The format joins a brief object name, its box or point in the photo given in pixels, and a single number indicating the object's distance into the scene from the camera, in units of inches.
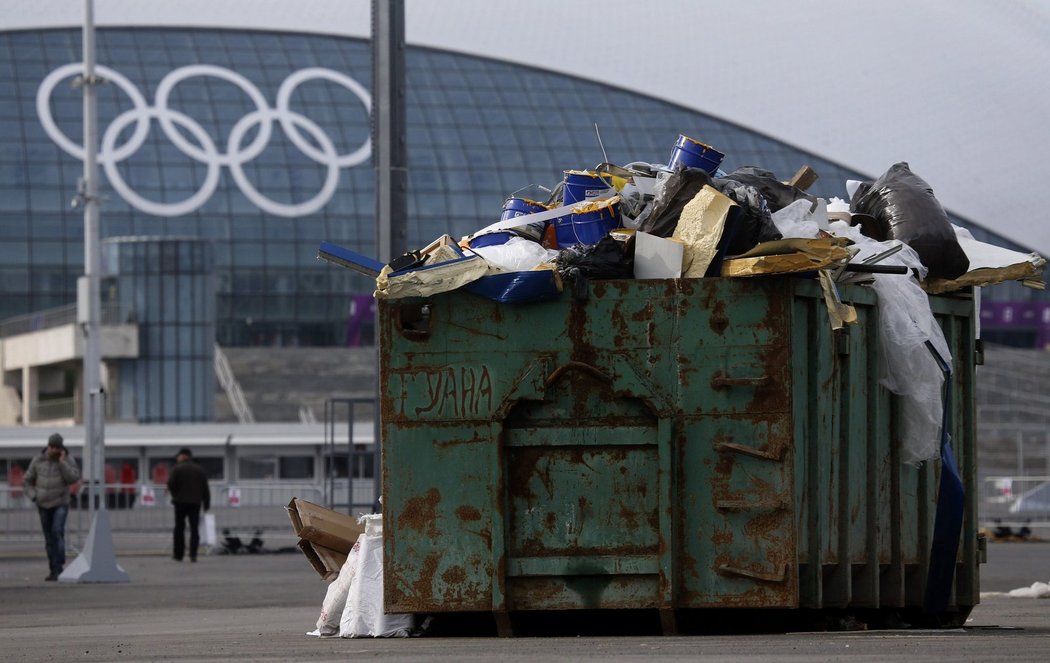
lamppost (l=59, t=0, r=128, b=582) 2326.5
